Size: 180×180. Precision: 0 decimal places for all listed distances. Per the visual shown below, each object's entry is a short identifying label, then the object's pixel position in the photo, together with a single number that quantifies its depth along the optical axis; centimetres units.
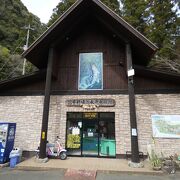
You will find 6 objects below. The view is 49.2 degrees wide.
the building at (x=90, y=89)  1024
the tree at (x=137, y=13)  2008
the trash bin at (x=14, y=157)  875
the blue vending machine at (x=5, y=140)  895
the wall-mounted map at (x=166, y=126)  1008
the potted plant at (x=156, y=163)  802
